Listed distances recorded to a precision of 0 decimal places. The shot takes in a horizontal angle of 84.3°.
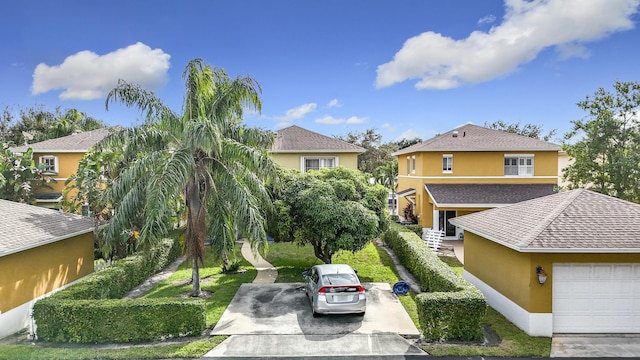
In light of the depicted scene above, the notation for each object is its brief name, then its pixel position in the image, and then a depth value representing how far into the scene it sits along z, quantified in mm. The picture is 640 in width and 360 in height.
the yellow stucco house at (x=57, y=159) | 25172
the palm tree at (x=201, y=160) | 12273
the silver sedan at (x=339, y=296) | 11367
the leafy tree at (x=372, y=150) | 47438
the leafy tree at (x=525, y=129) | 53875
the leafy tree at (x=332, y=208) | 15172
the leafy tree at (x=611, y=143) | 18250
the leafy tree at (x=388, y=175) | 39469
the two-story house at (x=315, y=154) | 26172
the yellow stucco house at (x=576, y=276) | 10328
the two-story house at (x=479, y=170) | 25781
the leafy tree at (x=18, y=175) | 22531
